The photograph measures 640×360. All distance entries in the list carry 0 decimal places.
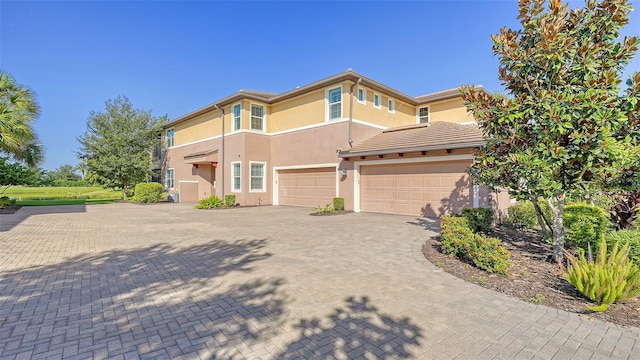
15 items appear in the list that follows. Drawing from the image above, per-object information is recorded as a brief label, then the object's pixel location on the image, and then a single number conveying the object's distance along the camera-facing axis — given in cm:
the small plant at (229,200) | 1705
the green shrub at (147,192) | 2103
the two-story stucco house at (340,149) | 1228
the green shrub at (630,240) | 471
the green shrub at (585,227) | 608
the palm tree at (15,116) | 1238
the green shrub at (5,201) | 1550
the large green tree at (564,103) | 482
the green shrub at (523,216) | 997
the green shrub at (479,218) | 781
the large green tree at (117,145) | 2262
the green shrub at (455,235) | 579
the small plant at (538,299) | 403
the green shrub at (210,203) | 1678
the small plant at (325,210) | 1368
